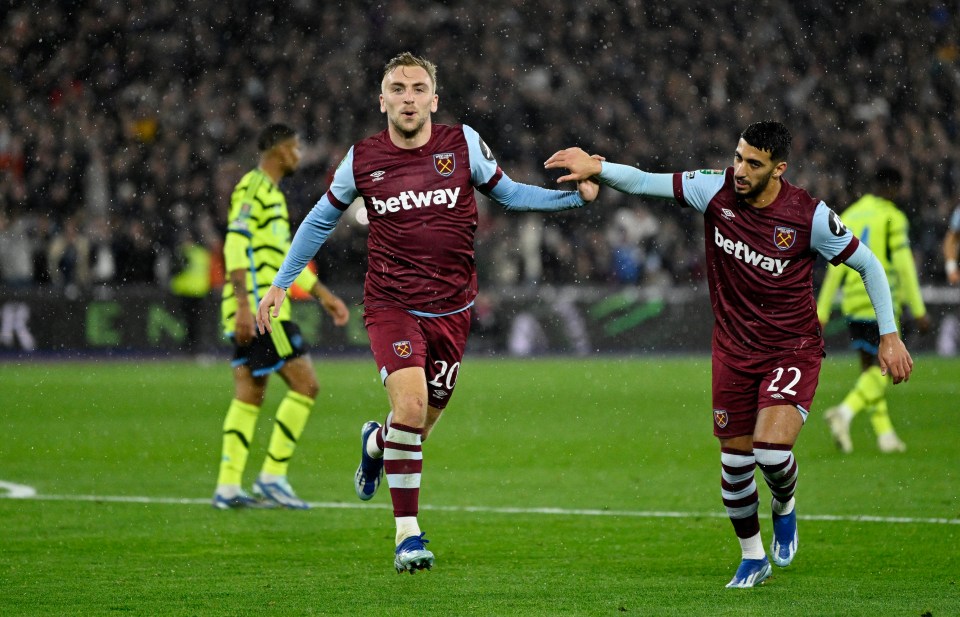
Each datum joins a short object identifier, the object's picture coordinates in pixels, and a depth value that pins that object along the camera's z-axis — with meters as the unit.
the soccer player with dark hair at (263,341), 18.20
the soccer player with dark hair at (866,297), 23.80
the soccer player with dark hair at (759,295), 12.84
